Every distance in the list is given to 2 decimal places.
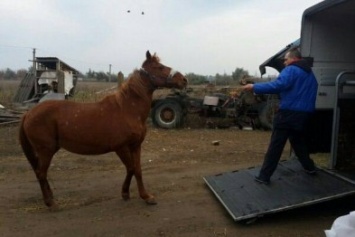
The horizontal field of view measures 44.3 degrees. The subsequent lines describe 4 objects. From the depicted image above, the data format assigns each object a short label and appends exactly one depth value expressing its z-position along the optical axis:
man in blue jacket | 5.09
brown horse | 5.25
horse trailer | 4.83
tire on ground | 13.48
